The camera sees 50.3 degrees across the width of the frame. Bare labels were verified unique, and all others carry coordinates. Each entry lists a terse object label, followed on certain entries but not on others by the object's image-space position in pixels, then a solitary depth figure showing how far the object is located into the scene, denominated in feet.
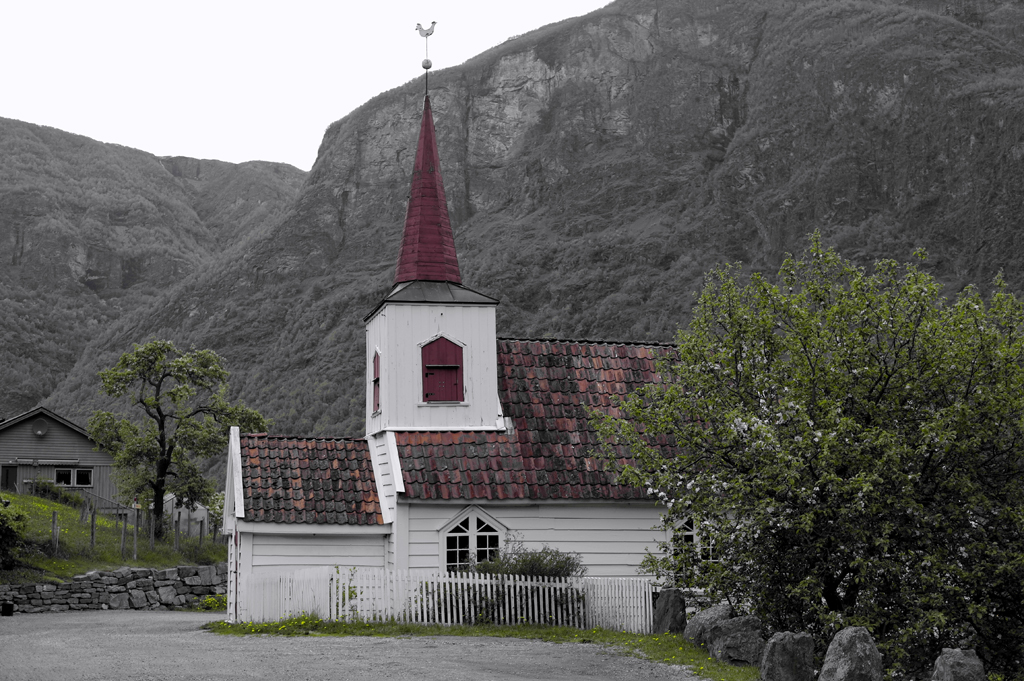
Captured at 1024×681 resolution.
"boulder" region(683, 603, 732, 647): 53.46
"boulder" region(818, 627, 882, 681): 39.11
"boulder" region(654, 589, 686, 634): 62.44
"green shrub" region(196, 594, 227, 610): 101.40
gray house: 157.48
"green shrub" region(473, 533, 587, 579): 67.51
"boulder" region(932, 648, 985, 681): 36.96
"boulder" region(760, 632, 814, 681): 41.96
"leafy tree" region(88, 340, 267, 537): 124.26
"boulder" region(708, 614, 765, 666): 49.98
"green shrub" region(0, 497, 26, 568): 95.40
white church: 71.00
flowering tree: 46.37
